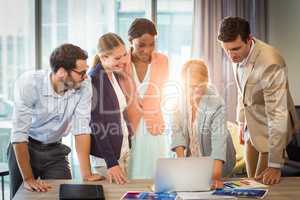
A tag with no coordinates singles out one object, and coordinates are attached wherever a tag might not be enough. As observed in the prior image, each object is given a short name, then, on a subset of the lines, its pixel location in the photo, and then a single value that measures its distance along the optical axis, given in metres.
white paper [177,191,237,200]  2.14
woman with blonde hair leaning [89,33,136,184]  2.77
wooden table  2.24
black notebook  2.12
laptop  2.15
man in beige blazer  2.65
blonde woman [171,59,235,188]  2.79
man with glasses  2.52
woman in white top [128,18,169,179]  3.24
